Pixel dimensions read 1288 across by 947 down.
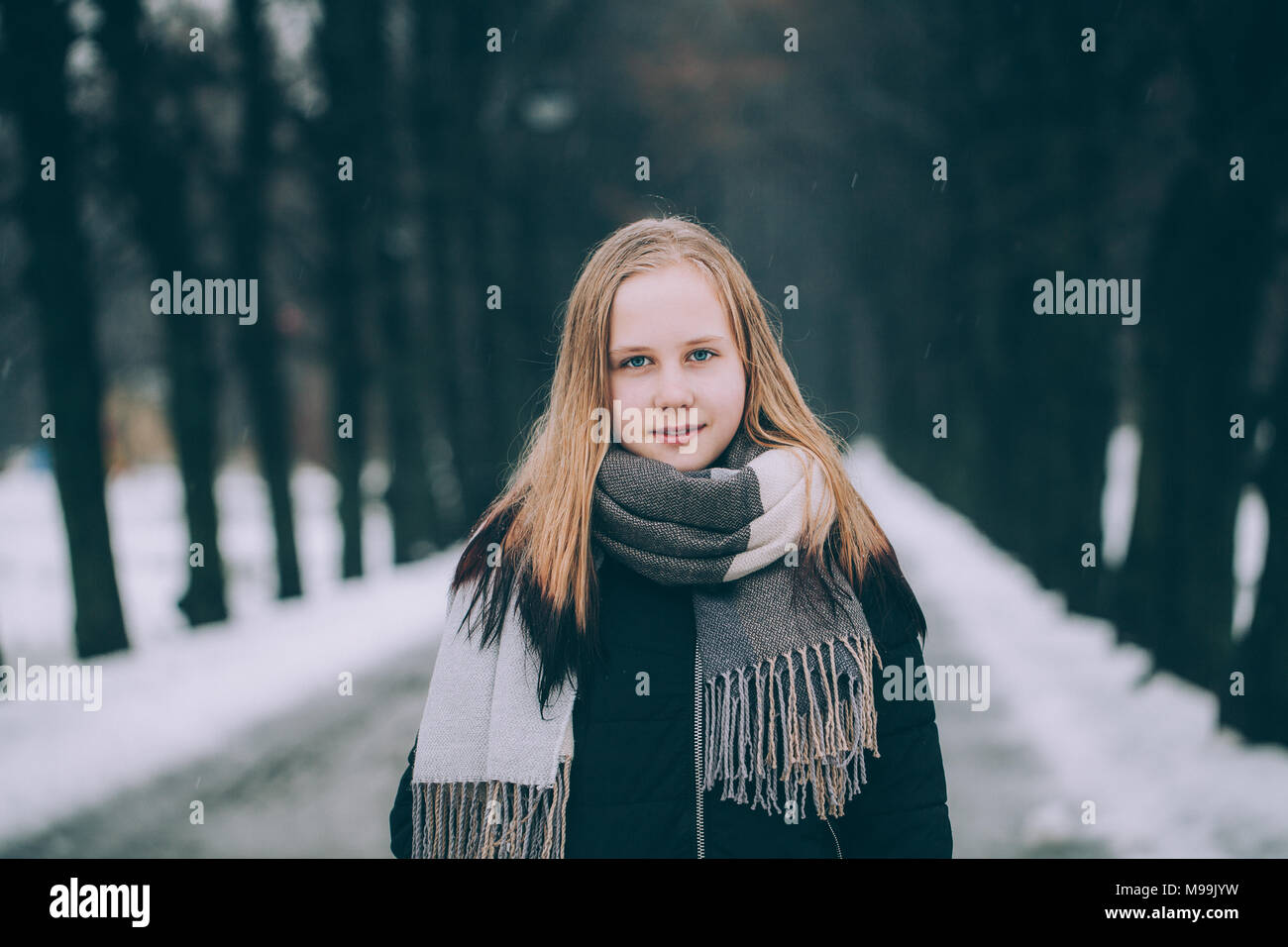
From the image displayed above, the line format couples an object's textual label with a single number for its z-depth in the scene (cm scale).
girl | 221
